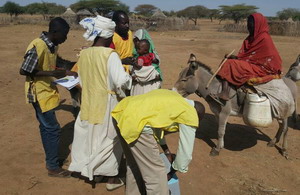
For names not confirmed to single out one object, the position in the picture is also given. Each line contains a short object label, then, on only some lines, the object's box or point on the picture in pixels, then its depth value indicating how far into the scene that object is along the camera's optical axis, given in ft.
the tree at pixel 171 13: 217.56
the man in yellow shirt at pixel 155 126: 7.84
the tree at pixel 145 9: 207.00
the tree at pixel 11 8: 153.58
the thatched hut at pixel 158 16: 115.85
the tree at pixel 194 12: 194.17
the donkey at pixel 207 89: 15.76
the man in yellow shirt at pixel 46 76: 11.23
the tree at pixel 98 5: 148.77
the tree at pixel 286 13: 179.54
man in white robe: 10.45
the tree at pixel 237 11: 149.38
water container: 14.65
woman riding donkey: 14.96
